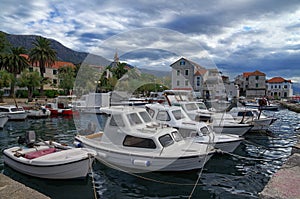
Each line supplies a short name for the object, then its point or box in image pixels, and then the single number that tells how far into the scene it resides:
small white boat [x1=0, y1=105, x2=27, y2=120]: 22.91
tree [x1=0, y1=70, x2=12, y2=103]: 34.15
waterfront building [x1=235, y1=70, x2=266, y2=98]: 82.00
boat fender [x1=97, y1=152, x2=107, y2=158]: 9.19
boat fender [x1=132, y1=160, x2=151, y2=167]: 8.28
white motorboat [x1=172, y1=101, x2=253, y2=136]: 14.96
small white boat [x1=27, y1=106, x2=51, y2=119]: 25.47
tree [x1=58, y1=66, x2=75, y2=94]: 46.12
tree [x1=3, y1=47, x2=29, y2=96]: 45.09
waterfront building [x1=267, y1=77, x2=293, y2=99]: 85.69
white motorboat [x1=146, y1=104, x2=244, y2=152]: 11.16
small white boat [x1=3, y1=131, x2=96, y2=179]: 7.91
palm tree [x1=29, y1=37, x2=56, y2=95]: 48.56
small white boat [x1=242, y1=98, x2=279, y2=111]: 41.59
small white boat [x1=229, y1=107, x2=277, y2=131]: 18.38
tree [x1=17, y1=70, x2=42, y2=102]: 39.99
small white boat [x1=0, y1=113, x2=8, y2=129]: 18.85
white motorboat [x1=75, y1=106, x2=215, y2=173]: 8.45
